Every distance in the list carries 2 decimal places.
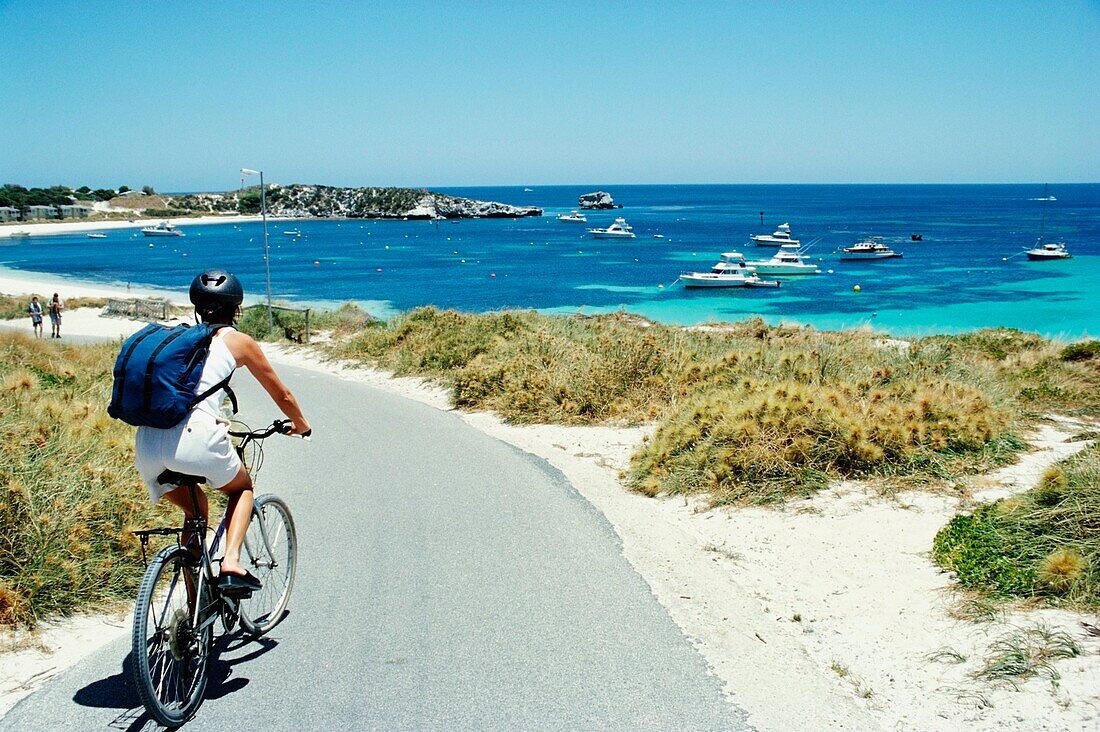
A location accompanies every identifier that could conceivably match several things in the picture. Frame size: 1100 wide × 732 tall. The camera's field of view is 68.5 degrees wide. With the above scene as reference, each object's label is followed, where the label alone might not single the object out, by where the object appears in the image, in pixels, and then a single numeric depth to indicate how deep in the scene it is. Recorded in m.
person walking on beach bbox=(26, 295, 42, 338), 27.72
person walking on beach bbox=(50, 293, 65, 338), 28.83
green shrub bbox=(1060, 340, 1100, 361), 16.06
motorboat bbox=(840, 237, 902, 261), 79.06
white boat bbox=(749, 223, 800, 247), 98.06
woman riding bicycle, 3.74
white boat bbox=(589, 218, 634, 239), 114.19
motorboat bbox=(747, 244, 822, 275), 68.81
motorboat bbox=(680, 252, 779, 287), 59.94
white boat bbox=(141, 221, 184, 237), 130.25
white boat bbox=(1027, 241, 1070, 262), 78.12
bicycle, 3.52
